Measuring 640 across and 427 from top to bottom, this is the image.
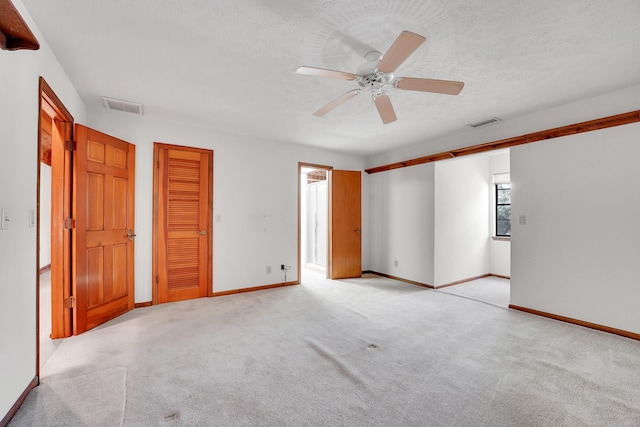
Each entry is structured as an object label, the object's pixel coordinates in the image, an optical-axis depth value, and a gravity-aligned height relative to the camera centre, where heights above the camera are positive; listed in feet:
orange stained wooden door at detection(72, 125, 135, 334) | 9.23 -0.53
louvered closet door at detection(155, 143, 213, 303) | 12.56 -0.40
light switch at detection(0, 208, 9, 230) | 5.14 -0.11
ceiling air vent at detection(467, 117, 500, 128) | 12.20 +3.99
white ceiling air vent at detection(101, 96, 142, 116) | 10.43 +4.07
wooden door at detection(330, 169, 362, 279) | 18.01 -0.72
